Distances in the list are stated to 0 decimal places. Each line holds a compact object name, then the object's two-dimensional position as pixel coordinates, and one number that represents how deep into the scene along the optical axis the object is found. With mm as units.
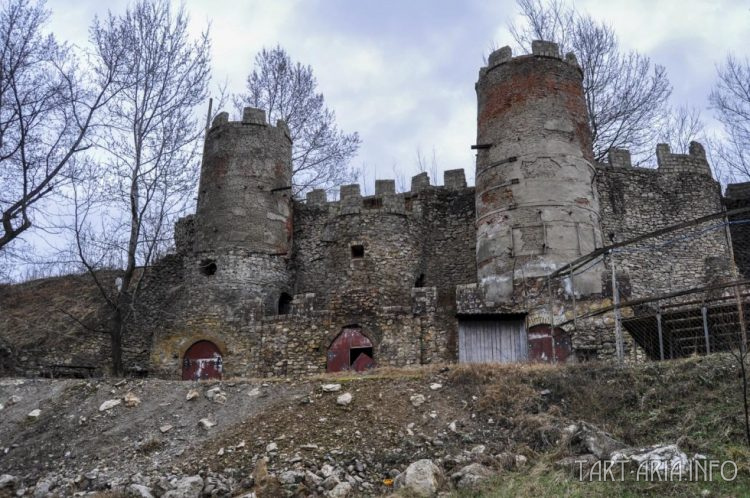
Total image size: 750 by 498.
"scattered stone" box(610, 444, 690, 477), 7895
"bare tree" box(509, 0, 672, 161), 25328
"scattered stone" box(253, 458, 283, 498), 8719
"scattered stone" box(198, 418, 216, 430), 10805
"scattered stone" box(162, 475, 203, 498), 9008
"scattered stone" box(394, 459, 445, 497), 8478
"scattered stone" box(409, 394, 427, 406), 10750
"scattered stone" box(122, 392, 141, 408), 11898
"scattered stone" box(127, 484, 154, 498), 9094
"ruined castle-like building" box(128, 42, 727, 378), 16609
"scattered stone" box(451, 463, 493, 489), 8461
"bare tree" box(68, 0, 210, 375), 18109
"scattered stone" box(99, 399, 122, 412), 11859
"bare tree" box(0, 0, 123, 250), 16156
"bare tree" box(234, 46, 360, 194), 29277
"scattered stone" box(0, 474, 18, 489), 10141
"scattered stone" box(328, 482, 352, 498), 8657
